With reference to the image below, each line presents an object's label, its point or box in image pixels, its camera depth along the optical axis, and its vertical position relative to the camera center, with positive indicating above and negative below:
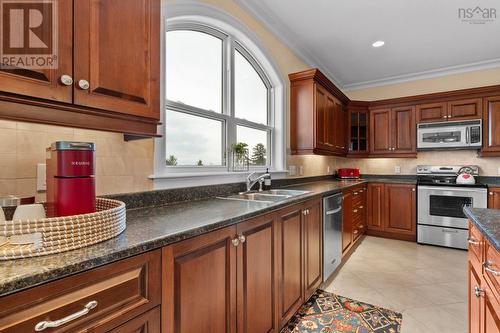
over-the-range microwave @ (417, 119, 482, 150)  3.73 +0.49
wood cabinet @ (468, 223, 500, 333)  0.95 -0.51
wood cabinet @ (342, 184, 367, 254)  3.09 -0.65
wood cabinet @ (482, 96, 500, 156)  3.62 +0.60
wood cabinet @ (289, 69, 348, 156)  3.26 +0.73
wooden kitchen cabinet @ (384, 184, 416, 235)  4.01 -0.66
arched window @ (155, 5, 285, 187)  1.99 +0.65
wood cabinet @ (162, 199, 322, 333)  1.01 -0.55
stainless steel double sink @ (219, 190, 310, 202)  2.18 -0.25
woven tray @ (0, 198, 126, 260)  0.71 -0.20
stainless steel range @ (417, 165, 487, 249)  3.54 -0.57
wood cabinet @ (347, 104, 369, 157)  4.60 +0.69
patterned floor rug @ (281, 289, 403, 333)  1.88 -1.18
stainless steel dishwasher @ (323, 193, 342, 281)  2.47 -0.68
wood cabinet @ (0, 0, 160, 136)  0.86 +0.37
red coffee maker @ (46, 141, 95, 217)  0.87 -0.04
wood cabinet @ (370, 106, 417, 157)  4.26 +0.62
